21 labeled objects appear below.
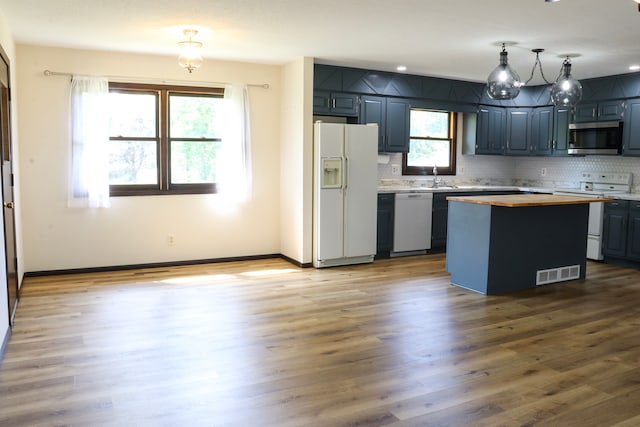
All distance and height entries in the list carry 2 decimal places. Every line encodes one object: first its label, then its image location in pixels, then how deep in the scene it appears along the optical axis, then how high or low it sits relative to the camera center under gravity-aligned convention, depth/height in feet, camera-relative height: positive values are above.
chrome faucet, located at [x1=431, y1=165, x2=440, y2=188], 24.71 -0.64
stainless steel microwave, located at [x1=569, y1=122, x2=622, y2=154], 22.13 +1.21
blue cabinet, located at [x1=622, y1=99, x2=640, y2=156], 21.45 +1.50
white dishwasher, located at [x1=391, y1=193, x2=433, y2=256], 22.67 -2.52
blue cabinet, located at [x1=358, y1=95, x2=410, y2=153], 22.08 +1.89
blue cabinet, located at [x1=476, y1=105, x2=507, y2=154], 25.43 +1.69
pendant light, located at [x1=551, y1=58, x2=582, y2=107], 16.88 +2.35
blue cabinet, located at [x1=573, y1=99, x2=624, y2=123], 22.14 +2.34
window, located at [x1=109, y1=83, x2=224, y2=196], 19.56 +0.87
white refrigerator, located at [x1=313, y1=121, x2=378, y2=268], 20.26 -1.12
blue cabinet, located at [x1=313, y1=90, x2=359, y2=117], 20.68 +2.36
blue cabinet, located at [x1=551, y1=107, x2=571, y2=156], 24.31 +1.62
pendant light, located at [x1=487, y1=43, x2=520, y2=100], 15.56 +2.38
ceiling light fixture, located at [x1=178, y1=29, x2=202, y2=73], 15.76 +3.21
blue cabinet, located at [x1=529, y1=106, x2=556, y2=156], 25.05 +1.64
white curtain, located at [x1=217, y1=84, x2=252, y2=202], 20.68 +0.67
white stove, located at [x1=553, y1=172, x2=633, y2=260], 22.07 -1.07
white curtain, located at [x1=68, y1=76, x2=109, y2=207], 18.42 +0.68
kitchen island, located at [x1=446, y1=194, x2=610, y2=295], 16.71 -2.45
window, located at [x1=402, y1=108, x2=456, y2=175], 24.91 +1.00
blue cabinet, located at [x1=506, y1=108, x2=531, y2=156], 25.94 +1.71
